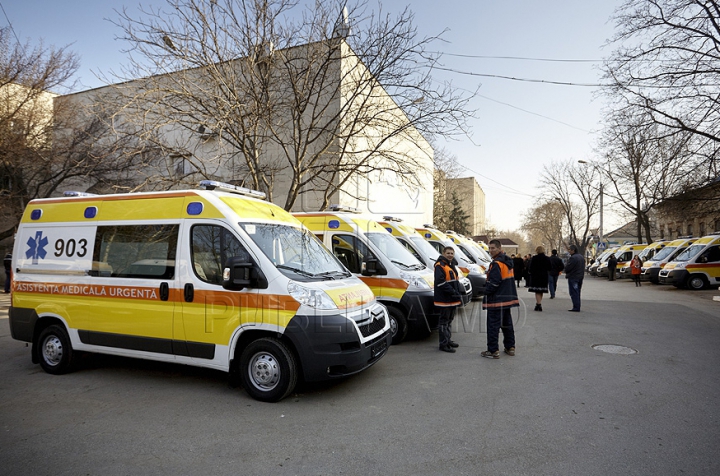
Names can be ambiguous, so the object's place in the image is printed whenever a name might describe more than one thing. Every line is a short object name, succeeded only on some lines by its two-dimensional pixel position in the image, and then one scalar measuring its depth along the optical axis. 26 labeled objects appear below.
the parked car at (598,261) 32.75
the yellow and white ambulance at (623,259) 29.25
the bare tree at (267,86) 11.28
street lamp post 35.80
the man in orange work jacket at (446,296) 7.20
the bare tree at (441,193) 40.94
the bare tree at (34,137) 17.17
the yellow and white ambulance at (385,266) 7.68
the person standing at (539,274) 12.00
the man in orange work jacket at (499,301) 6.86
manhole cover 7.24
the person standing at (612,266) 27.56
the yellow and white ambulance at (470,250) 15.17
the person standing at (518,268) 19.73
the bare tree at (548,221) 66.12
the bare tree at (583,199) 47.09
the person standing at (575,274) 11.63
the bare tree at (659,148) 15.10
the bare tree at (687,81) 13.84
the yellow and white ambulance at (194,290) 4.92
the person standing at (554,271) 14.76
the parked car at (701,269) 18.78
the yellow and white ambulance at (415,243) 9.81
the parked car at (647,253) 26.77
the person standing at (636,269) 22.31
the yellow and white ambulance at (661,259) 21.58
